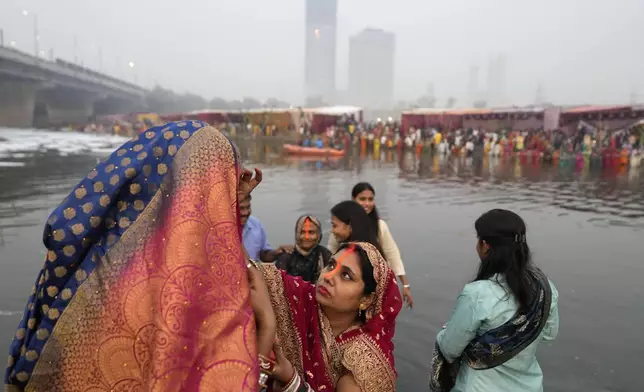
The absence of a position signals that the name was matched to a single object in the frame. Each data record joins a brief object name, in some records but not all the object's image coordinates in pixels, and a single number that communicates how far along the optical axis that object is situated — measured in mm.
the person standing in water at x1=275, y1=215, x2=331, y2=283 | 3750
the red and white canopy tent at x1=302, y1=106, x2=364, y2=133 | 38188
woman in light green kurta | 2111
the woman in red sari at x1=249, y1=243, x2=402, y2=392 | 1716
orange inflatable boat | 26312
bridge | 43406
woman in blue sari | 1189
